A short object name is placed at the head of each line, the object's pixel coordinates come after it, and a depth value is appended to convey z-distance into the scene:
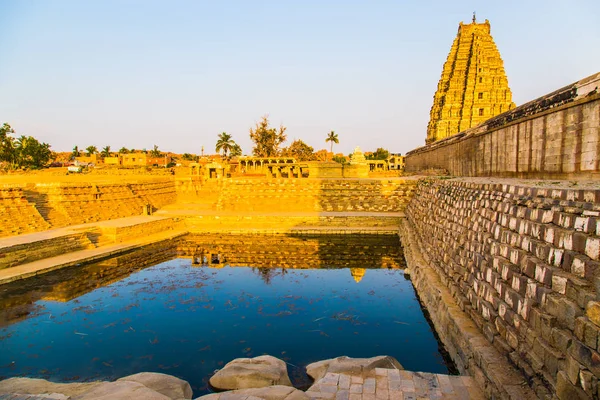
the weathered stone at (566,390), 3.18
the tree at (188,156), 77.69
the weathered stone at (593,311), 3.07
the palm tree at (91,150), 74.91
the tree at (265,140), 49.66
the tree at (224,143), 65.50
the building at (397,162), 57.86
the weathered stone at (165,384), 5.54
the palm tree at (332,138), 76.62
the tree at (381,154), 74.19
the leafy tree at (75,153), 75.00
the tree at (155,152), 75.15
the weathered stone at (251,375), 5.80
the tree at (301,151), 56.05
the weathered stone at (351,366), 5.70
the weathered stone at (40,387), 5.45
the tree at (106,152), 77.06
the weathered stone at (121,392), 4.67
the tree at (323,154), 82.49
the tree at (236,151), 67.38
